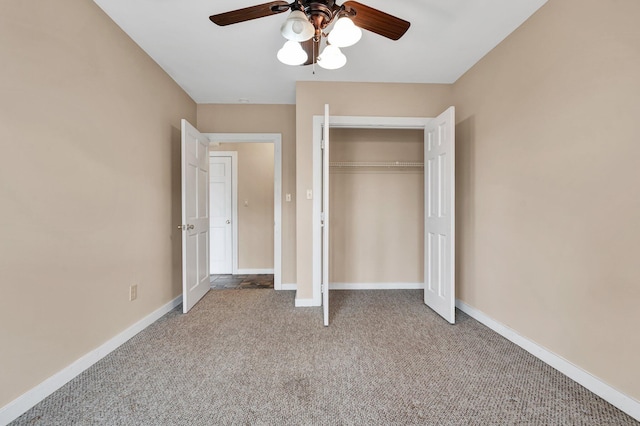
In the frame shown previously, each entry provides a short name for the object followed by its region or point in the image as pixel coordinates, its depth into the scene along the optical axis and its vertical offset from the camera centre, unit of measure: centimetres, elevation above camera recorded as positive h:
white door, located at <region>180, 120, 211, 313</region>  283 -6
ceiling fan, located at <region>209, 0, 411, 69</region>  144 +107
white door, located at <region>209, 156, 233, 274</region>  466 -9
